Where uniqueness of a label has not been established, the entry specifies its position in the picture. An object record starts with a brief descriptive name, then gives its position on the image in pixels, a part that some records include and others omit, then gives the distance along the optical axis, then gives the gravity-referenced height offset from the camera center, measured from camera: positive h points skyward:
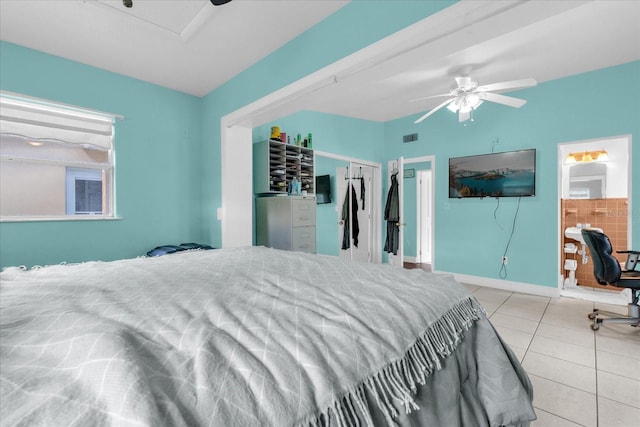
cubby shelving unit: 3.35 +0.54
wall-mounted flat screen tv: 3.76 +0.49
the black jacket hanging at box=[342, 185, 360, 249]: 5.06 -0.19
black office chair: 2.56 -0.62
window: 2.51 +0.48
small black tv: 5.24 +0.39
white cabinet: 3.21 -0.15
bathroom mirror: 4.44 +0.46
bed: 0.45 -0.29
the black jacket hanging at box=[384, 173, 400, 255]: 4.58 -0.12
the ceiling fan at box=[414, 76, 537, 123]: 2.92 +1.26
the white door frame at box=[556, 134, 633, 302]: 3.17 +0.16
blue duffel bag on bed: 2.94 -0.42
